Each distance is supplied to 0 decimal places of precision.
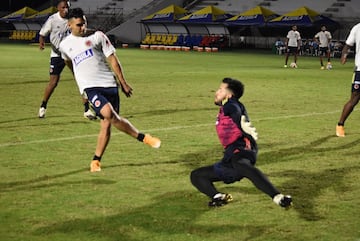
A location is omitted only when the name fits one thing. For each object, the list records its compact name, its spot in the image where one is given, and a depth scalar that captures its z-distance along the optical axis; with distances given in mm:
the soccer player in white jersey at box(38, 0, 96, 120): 14828
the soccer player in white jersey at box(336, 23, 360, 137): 12430
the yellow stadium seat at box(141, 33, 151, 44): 58147
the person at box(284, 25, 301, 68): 35719
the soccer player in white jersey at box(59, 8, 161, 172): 9445
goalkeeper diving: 7102
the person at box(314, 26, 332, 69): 35750
